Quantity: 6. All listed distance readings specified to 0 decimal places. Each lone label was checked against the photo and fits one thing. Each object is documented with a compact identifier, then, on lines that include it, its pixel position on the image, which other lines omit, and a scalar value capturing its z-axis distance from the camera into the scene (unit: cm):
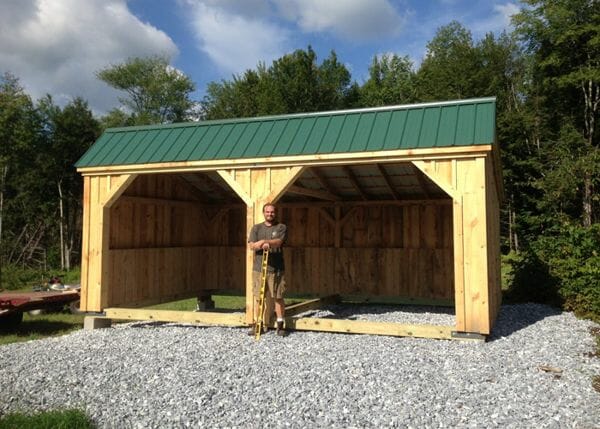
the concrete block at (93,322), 830
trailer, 870
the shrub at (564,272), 927
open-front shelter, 665
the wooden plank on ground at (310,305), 847
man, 711
